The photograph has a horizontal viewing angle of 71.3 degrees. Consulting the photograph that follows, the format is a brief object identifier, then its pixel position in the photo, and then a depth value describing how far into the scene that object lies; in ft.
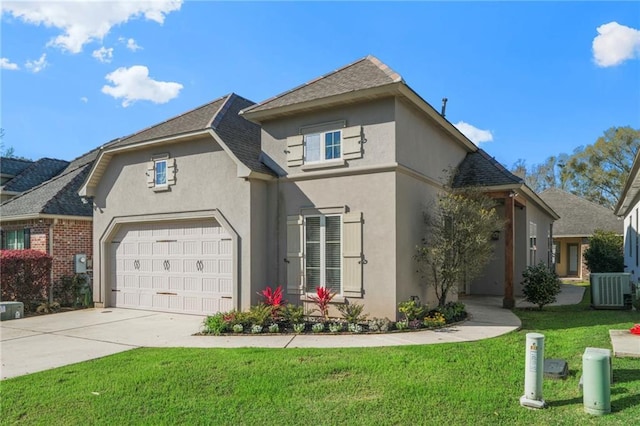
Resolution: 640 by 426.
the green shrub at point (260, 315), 30.06
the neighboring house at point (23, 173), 61.21
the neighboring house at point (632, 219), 45.73
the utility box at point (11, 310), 38.55
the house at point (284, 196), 31.50
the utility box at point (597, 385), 14.93
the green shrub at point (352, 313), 30.32
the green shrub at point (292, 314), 30.53
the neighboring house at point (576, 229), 82.74
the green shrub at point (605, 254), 66.59
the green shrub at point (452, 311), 31.89
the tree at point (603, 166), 113.50
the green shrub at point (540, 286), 37.50
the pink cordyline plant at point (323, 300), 31.27
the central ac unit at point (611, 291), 36.58
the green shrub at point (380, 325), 28.91
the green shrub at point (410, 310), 30.48
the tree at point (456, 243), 32.24
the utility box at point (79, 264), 47.21
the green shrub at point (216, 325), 29.32
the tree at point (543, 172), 145.60
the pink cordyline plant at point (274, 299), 31.45
